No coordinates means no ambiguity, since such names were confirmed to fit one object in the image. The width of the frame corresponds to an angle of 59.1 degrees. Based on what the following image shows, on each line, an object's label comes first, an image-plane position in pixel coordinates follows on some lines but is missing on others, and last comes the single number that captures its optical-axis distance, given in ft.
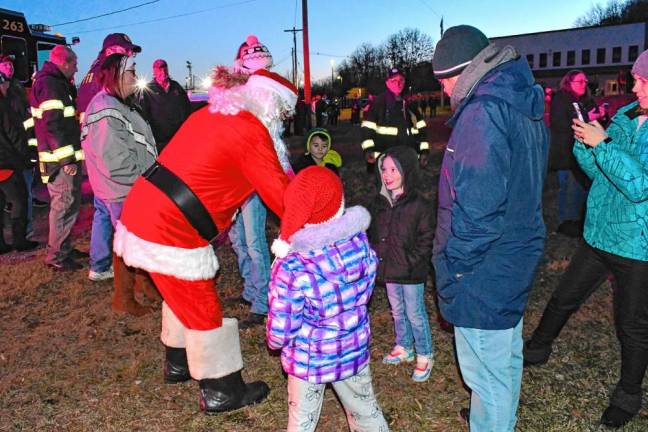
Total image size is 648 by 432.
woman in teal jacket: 10.37
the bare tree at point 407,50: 287.69
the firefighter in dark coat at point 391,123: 24.06
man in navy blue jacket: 7.95
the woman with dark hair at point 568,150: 23.90
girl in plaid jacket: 8.78
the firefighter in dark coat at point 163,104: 25.64
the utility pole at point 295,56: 233.14
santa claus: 10.27
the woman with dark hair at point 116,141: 16.61
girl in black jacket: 12.69
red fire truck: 42.47
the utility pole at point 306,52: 92.22
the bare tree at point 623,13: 275.18
